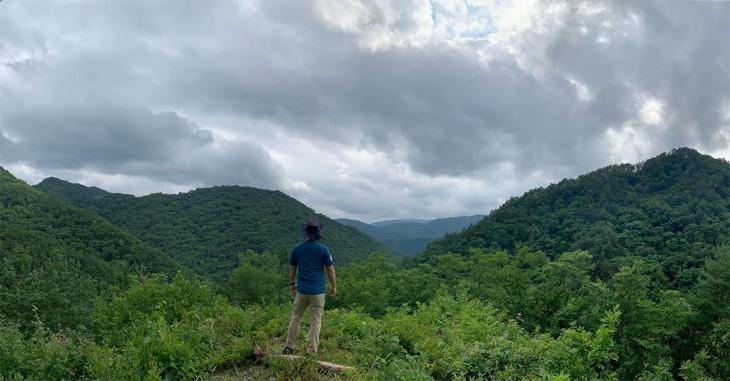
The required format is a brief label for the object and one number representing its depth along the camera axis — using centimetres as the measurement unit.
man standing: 696
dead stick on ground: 618
